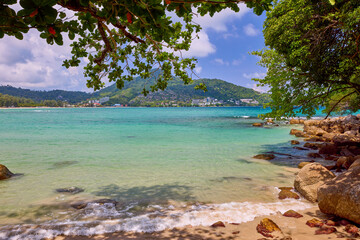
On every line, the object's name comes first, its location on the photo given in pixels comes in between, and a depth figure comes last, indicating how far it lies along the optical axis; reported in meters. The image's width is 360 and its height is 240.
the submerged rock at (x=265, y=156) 15.30
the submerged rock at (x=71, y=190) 9.34
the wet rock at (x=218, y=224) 6.18
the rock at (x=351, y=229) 5.43
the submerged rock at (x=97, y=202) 7.70
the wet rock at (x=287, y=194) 8.10
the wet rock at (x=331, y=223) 5.86
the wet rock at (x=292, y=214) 6.56
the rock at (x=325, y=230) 5.56
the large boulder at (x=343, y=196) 5.78
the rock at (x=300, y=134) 28.22
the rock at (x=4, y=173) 10.89
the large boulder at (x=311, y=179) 7.90
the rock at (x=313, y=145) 19.38
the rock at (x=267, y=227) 5.61
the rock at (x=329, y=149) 16.06
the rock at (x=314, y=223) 5.94
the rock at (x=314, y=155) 15.65
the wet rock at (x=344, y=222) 5.80
